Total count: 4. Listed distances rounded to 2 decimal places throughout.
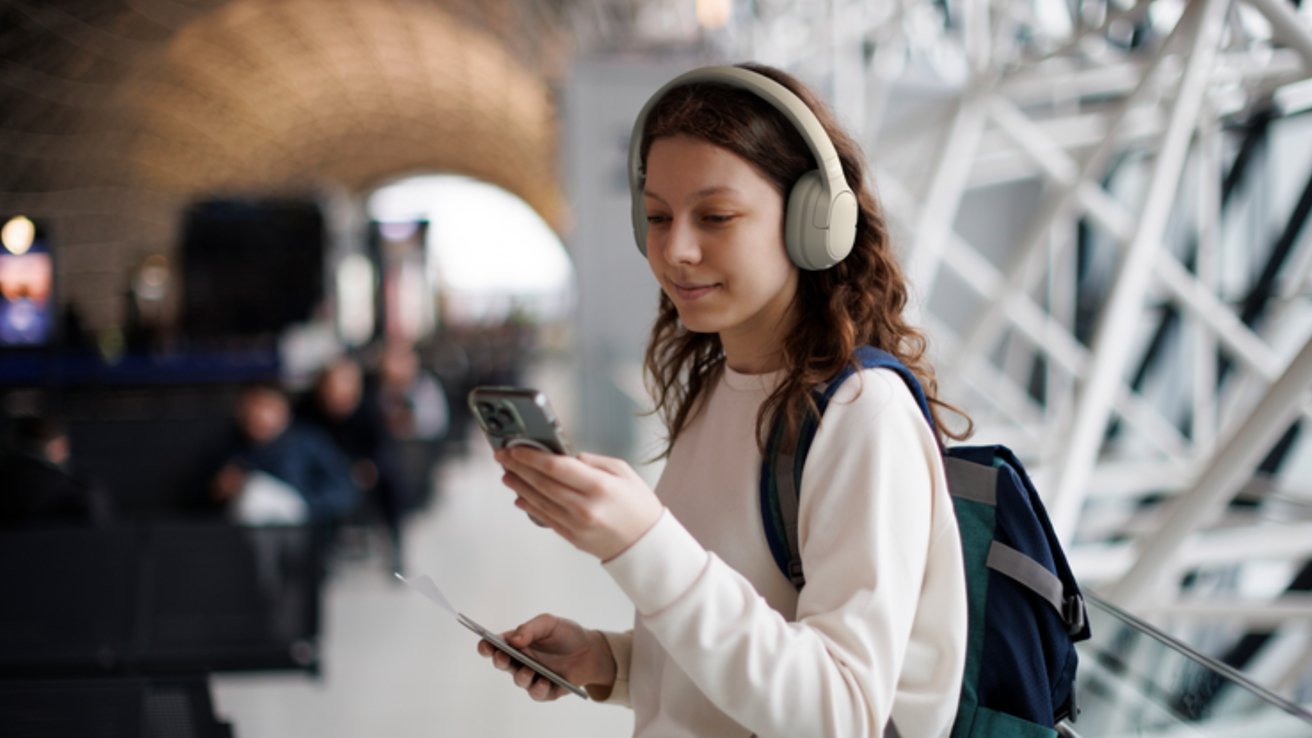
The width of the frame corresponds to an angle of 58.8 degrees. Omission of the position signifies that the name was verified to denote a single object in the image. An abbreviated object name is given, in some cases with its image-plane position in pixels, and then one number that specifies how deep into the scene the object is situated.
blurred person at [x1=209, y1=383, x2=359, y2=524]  7.90
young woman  1.38
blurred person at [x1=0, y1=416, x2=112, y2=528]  5.68
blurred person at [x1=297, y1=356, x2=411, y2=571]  10.09
